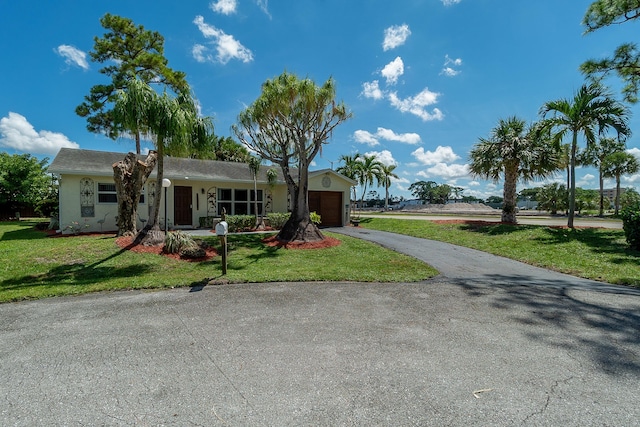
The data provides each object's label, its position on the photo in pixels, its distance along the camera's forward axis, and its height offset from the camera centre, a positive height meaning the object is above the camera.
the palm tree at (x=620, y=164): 31.36 +4.77
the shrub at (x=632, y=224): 9.07 -0.49
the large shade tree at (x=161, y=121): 7.26 +2.30
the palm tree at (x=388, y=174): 37.46 +4.30
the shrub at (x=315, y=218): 15.51 -0.58
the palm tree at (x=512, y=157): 15.09 +2.65
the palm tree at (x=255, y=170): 15.71 +1.97
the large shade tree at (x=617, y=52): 11.34 +6.53
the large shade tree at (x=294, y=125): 10.78 +3.35
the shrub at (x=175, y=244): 8.77 -1.11
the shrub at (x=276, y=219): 16.17 -0.67
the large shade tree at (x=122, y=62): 19.25 +9.48
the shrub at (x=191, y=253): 8.66 -1.37
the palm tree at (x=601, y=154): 32.78 +6.10
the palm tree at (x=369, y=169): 31.02 +4.04
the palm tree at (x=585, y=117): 12.44 +4.01
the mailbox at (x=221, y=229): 6.28 -0.48
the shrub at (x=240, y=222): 14.58 -0.77
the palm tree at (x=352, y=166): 31.19 +4.38
